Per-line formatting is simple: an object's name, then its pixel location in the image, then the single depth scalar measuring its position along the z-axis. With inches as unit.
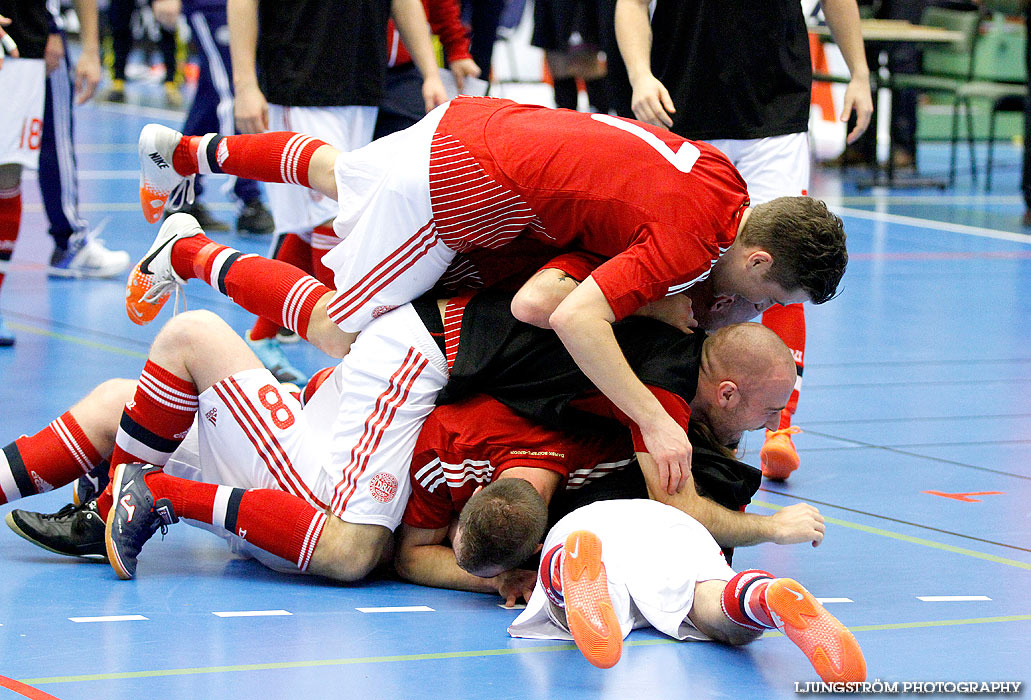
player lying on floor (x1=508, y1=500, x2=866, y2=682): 207.6
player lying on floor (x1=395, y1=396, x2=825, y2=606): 241.3
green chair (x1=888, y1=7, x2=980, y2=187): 883.4
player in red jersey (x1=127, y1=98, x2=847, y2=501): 233.3
